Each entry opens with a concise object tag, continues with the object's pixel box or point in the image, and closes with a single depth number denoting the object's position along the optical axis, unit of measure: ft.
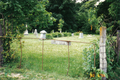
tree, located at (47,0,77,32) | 120.87
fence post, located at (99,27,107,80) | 12.91
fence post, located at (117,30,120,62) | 17.76
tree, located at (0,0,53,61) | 17.51
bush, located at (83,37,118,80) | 13.61
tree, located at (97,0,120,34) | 20.56
